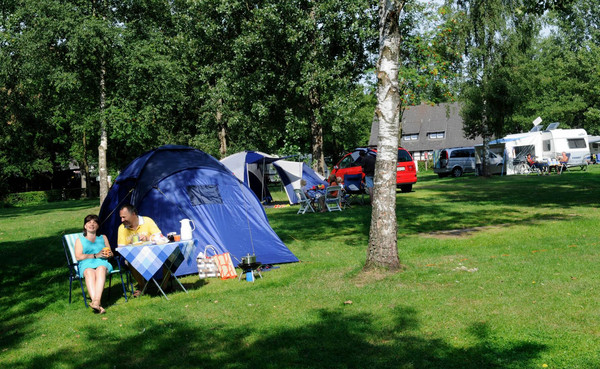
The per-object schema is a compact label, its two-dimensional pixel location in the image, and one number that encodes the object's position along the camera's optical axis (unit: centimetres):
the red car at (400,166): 2364
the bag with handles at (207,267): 888
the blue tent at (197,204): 967
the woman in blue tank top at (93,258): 723
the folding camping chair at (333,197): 1784
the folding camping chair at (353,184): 2086
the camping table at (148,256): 744
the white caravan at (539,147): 3431
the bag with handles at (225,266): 887
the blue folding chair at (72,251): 760
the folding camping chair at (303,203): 1821
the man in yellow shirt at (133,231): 802
